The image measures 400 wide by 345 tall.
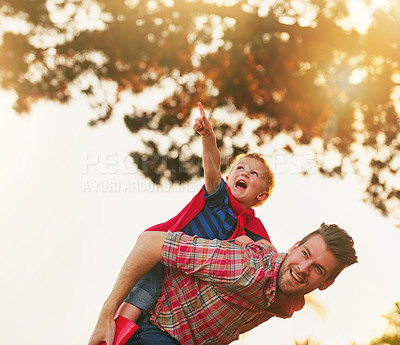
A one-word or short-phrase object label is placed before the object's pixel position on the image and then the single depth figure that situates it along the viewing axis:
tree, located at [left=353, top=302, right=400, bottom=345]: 8.10
